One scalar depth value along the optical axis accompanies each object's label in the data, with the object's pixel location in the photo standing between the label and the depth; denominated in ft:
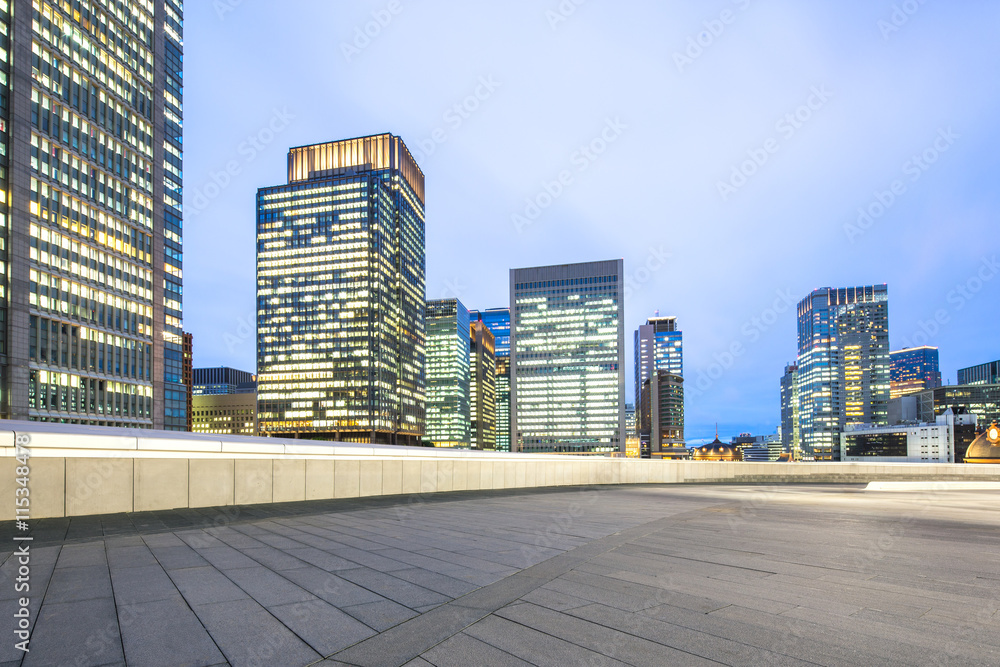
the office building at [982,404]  624.59
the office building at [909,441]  487.45
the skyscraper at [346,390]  645.92
